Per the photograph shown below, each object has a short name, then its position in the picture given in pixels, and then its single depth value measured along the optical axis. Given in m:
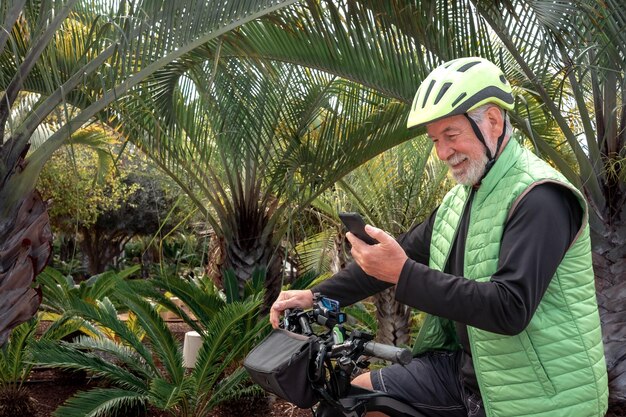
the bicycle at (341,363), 2.19
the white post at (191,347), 7.59
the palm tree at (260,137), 6.87
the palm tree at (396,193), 7.69
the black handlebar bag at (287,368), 2.18
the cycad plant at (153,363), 5.62
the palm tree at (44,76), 4.17
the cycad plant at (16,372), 6.60
